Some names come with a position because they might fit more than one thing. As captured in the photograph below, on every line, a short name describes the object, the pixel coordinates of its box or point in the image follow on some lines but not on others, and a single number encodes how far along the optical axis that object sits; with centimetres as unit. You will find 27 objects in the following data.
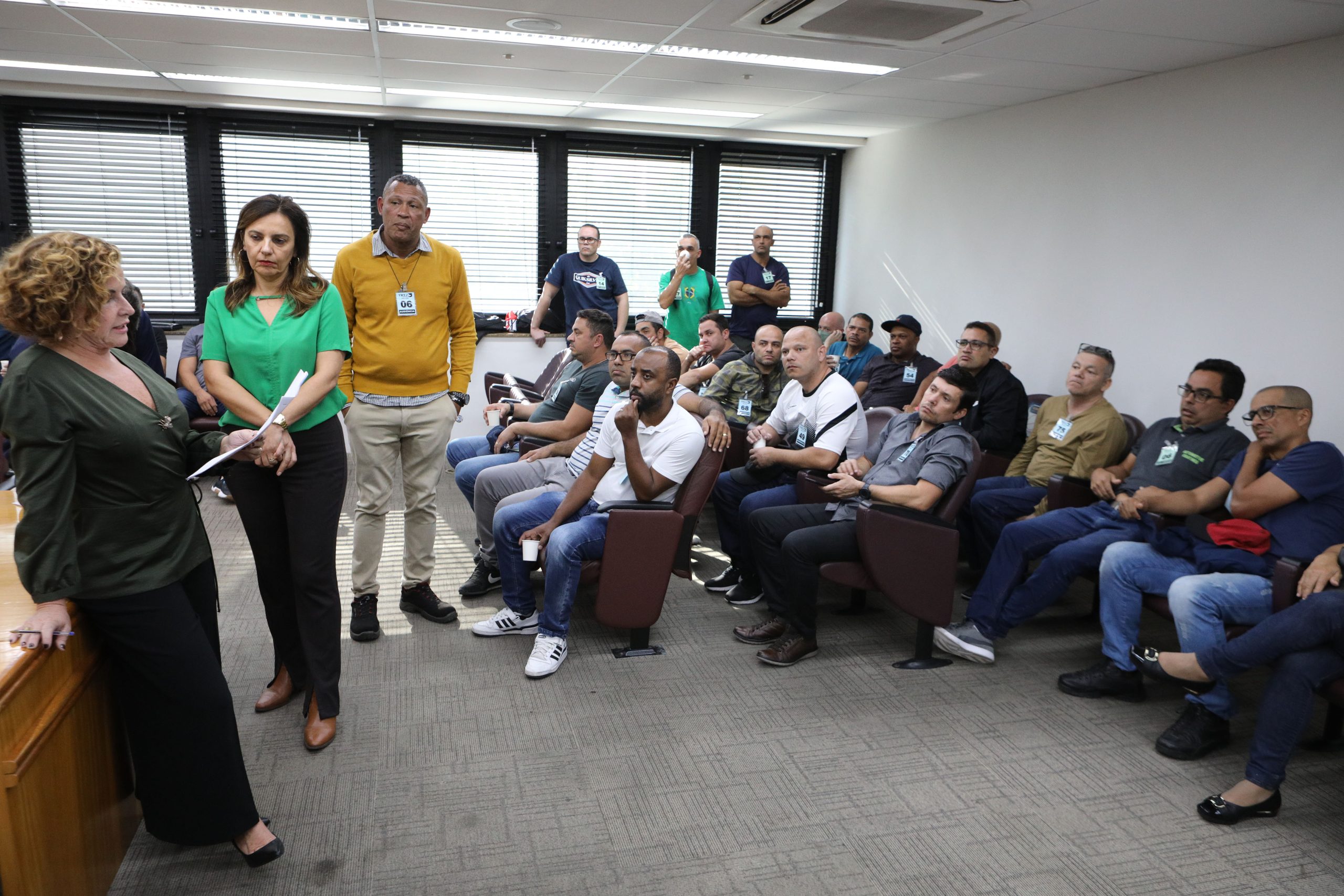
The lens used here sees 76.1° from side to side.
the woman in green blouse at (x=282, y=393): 240
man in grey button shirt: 326
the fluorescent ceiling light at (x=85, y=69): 539
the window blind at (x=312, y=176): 683
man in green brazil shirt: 698
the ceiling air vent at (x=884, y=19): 349
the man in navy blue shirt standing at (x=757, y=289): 696
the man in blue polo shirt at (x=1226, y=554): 279
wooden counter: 158
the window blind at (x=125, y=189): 648
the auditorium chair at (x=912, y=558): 317
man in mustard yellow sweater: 315
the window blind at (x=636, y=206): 750
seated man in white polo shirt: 320
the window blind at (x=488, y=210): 720
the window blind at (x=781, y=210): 781
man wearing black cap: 548
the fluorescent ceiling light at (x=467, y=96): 594
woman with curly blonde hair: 167
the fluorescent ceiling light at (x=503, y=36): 425
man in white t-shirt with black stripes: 375
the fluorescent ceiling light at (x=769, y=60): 456
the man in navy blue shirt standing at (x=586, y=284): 682
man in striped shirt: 373
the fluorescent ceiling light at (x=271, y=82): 558
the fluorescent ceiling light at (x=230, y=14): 394
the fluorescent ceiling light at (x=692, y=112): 630
